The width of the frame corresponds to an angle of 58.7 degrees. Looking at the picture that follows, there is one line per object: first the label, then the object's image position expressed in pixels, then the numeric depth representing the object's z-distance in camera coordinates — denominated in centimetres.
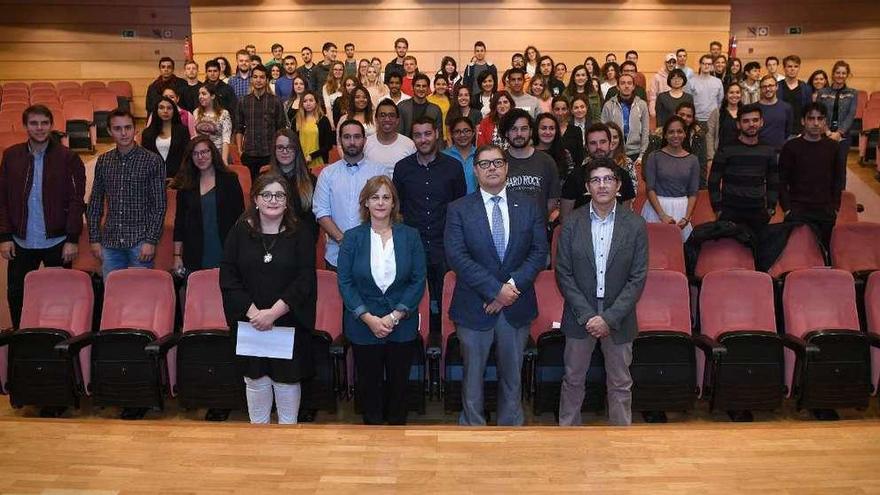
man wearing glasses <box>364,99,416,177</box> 479
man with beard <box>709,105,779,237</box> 483
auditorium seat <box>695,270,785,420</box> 387
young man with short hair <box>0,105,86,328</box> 453
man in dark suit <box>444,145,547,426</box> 349
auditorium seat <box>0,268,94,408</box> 395
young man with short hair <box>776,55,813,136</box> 768
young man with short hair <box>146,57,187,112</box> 757
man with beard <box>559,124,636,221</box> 468
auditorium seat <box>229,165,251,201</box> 591
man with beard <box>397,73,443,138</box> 629
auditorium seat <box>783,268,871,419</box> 387
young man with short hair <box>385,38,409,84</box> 895
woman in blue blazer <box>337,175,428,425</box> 341
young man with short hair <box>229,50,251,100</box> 772
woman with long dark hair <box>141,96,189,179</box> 546
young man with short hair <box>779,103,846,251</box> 496
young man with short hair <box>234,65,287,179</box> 616
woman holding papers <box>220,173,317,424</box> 331
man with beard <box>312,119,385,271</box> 430
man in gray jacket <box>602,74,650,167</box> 641
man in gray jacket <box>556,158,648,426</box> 346
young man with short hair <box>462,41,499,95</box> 842
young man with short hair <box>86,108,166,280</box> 445
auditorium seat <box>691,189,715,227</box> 561
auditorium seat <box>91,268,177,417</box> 392
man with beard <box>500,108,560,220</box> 447
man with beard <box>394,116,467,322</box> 427
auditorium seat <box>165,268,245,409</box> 388
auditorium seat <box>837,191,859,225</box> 557
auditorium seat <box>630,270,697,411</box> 385
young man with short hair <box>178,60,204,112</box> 764
